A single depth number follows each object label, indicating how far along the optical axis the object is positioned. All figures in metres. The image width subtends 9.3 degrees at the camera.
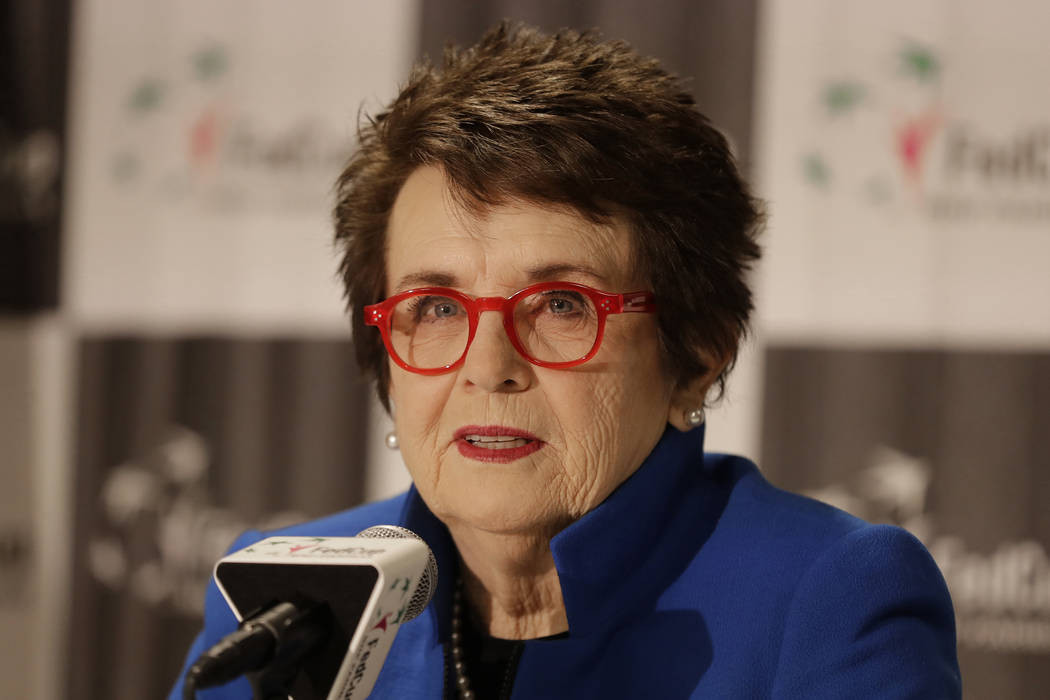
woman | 2.99
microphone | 2.84
